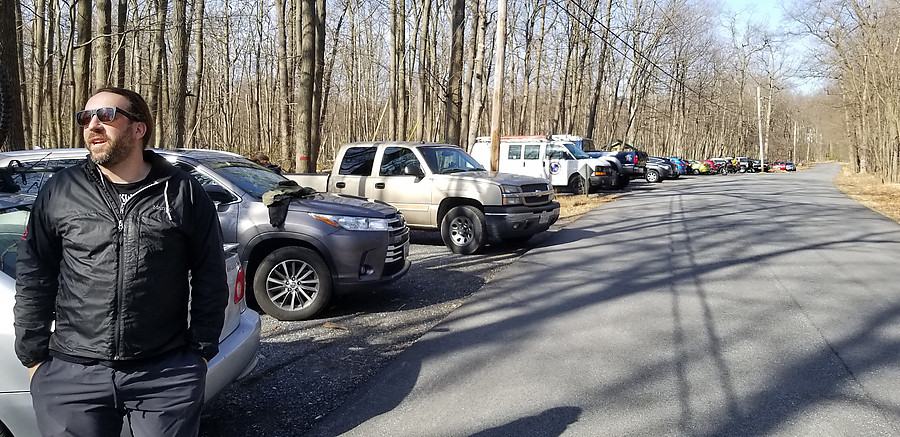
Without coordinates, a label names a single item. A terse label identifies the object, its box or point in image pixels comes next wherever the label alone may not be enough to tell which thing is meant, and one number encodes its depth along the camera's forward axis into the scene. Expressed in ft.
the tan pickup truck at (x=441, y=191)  32.71
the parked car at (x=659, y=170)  113.29
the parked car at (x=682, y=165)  140.15
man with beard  7.18
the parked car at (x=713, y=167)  167.45
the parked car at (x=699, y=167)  161.17
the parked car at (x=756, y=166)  210.18
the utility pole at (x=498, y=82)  52.60
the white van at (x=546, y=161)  71.87
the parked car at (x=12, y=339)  8.89
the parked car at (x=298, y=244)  19.95
